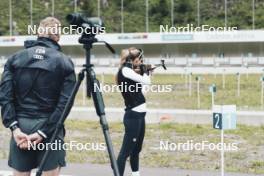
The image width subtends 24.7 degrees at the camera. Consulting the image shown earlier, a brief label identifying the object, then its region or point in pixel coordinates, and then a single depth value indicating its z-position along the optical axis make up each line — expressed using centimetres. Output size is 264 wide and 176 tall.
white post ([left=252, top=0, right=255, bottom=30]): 4006
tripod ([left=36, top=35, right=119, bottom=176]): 455
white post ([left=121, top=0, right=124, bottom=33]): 4322
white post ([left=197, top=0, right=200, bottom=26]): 4228
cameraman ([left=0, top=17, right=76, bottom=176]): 469
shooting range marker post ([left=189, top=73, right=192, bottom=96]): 2255
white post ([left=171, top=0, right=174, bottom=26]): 4295
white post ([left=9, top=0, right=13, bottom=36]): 4466
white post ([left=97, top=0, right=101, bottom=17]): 4459
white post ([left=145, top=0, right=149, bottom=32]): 4262
